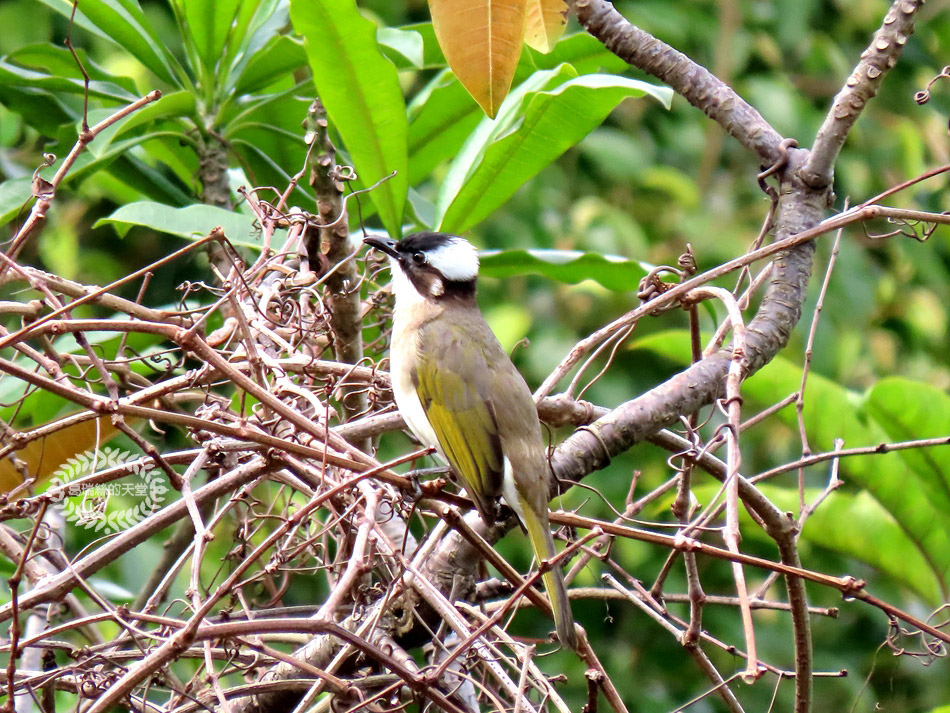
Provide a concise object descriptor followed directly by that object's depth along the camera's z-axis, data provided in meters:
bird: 4.43
